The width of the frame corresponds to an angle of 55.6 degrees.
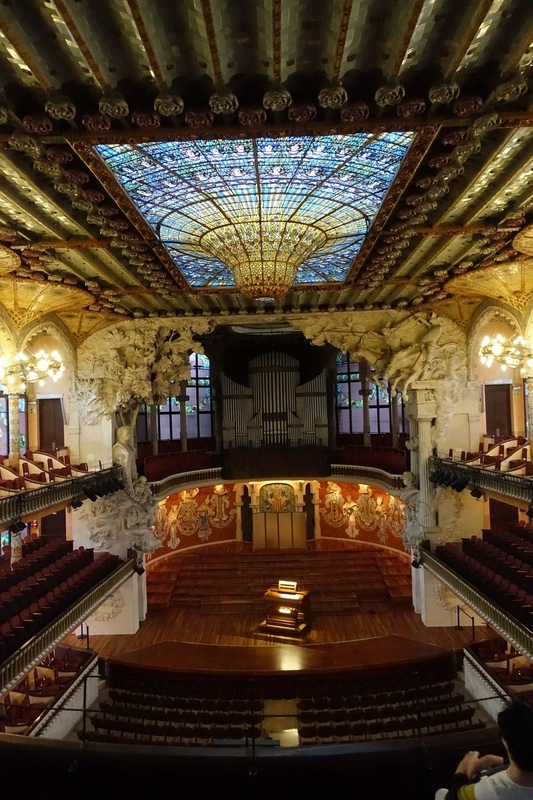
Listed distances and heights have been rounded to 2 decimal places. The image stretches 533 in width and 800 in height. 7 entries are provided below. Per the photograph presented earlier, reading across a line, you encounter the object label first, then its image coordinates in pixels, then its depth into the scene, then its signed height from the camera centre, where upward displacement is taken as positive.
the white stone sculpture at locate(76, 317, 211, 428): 15.51 +1.84
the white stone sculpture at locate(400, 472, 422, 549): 16.06 -3.15
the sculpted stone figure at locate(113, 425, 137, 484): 16.14 -1.05
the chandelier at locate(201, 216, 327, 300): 8.01 +2.68
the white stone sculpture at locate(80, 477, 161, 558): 16.00 -3.26
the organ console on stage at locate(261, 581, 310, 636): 15.12 -5.97
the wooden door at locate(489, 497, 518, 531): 19.00 -3.97
